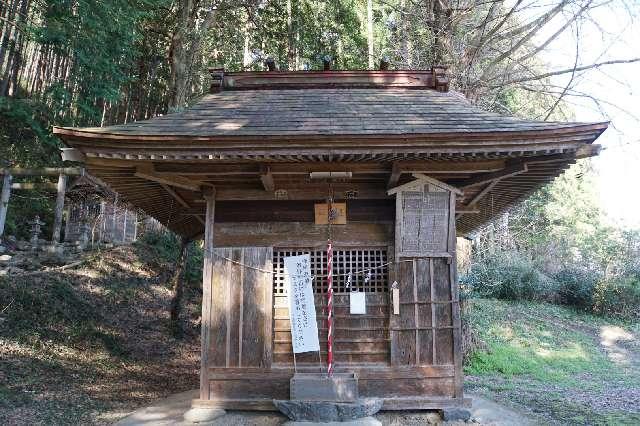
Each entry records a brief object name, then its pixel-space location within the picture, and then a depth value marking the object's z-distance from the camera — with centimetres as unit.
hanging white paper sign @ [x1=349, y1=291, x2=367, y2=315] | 644
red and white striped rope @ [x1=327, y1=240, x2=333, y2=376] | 624
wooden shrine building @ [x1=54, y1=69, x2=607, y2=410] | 595
